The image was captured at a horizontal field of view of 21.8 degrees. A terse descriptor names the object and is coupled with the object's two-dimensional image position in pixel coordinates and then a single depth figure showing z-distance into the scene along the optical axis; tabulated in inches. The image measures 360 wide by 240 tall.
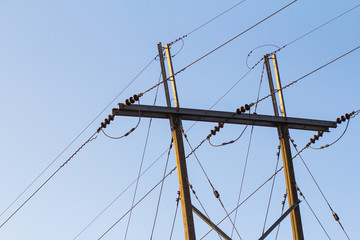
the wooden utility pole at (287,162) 1173.1
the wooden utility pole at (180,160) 1091.3
